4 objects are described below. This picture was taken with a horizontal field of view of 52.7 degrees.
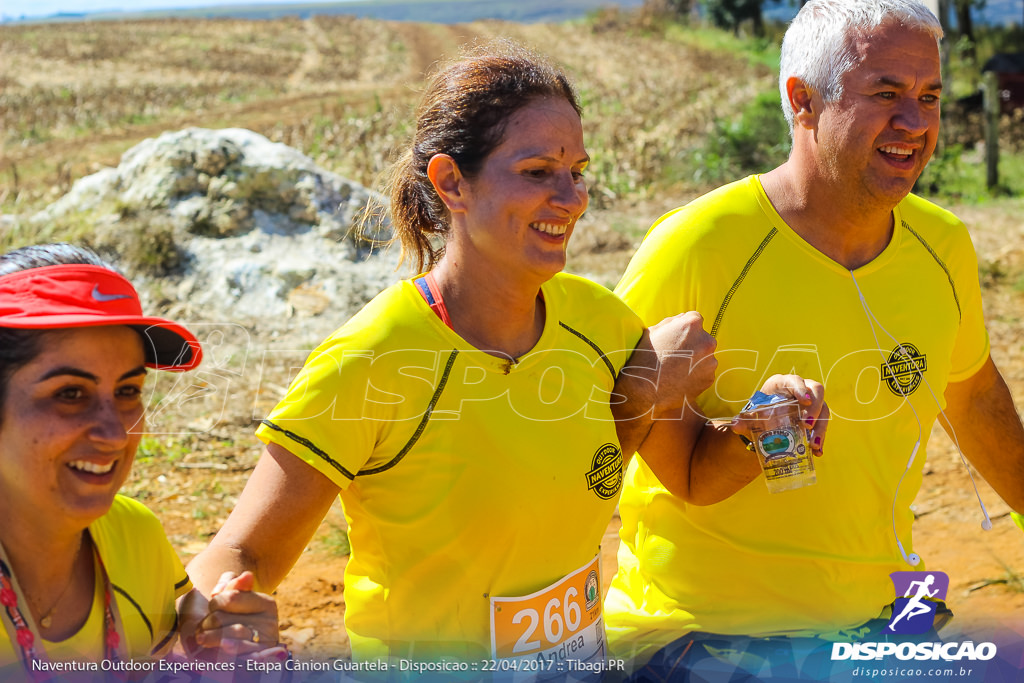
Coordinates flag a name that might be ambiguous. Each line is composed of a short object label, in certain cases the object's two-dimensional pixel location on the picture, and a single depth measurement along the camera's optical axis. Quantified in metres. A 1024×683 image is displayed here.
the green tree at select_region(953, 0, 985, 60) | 25.02
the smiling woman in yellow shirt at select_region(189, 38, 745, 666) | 2.03
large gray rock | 7.46
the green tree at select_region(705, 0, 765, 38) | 35.05
